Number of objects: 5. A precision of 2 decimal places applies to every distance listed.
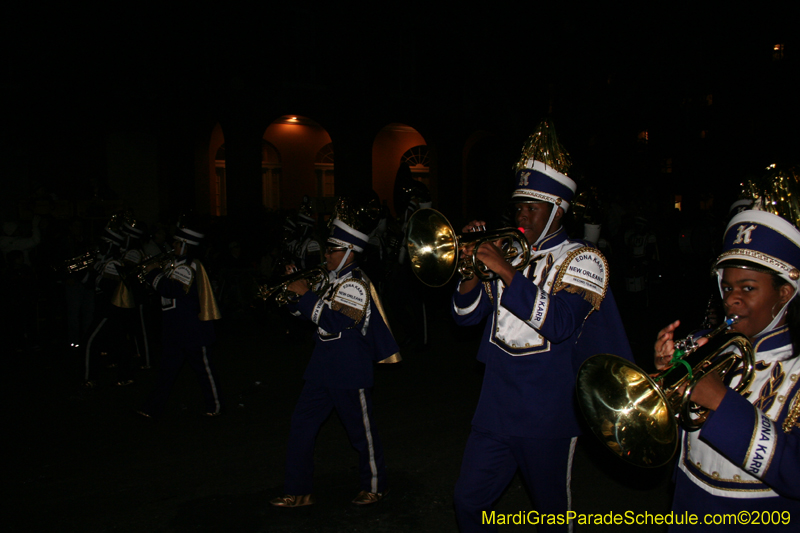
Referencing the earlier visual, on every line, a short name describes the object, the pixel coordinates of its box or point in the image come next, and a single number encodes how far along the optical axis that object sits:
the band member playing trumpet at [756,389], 1.74
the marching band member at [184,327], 5.87
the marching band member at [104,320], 7.12
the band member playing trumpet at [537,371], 2.76
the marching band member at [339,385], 4.09
